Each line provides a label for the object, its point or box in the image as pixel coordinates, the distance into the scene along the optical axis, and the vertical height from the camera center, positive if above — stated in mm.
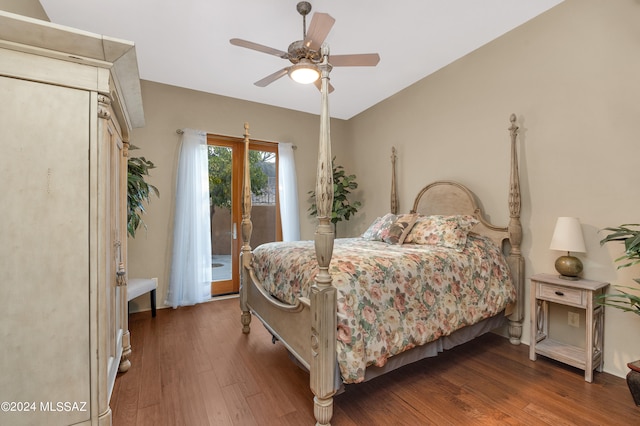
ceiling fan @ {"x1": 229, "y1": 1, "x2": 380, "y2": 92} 2056 +1172
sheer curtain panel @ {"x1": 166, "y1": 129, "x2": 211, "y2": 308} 3625 -236
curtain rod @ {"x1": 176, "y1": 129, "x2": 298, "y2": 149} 3726 +1027
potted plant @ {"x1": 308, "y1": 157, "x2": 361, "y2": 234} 4527 +187
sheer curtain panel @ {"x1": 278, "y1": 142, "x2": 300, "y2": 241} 4387 +283
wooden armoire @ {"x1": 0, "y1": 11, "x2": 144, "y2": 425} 1100 -42
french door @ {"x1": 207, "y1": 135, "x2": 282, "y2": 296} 4074 +133
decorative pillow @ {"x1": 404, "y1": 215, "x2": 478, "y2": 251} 2480 -184
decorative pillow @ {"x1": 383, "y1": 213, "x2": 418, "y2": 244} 2820 -183
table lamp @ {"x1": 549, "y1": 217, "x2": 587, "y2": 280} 2084 -239
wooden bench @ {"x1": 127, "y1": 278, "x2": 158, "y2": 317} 2921 -824
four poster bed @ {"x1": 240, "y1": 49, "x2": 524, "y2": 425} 1547 -522
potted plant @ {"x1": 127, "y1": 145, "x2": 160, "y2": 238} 2842 +204
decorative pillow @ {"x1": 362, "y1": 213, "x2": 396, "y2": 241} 3041 -200
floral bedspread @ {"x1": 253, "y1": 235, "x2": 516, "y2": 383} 1592 -532
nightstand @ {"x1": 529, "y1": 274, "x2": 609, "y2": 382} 1988 -785
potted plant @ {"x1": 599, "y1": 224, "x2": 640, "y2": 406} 1646 -270
